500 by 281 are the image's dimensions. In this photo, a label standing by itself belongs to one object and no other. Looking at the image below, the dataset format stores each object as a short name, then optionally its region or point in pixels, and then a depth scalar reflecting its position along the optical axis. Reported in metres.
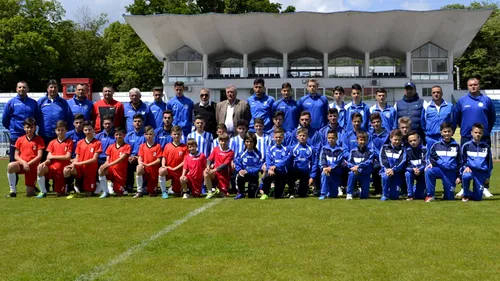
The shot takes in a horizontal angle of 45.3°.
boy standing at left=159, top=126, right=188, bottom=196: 9.48
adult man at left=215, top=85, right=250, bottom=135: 10.05
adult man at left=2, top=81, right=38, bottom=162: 10.02
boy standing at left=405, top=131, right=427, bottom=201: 8.70
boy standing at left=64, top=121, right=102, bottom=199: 9.56
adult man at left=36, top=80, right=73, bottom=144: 10.16
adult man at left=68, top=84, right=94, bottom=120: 10.35
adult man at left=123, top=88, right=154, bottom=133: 10.15
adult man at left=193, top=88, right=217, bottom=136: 10.39
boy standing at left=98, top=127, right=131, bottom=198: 9.59
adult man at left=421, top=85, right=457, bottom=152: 9.23
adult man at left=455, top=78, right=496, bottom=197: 9.07
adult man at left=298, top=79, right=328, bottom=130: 10.00
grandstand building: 37.69
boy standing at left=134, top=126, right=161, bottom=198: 9.45
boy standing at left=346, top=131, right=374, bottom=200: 8.88
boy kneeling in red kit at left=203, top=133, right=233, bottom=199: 9.24
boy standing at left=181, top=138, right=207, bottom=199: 9.26
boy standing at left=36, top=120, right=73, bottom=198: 9.57
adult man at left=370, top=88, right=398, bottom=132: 9.68
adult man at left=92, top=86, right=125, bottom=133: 10.42
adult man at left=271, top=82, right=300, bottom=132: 10.10
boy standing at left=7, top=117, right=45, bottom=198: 9.58
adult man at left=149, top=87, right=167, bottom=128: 10.51
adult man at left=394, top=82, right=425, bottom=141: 9.50
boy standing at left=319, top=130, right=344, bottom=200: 9.01
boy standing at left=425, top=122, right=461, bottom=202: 8.55
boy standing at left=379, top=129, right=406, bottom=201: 8.70
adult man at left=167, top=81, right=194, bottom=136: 10.45
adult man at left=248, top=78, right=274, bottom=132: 10.16
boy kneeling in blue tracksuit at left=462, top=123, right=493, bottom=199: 8.48
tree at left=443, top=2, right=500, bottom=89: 49.38
